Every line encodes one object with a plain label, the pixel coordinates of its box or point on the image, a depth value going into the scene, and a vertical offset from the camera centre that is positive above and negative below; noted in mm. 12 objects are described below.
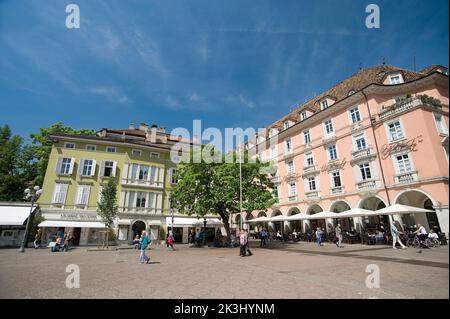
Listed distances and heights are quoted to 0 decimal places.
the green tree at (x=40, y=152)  33512 +11078
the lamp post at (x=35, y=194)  20141 +3400
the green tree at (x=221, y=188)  22234 +4155
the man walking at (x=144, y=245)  12727 -583
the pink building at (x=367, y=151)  18391 +7504
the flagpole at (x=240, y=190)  20938 +3506
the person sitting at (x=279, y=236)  30905 -428
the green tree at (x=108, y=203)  24984 +3047
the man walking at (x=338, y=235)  20173 -232
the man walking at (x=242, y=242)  15551 -597
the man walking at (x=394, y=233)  16109 -80
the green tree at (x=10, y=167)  31297 +8673
